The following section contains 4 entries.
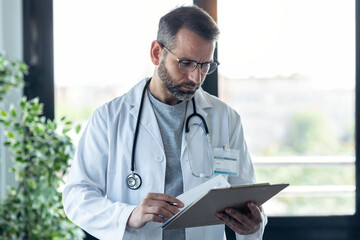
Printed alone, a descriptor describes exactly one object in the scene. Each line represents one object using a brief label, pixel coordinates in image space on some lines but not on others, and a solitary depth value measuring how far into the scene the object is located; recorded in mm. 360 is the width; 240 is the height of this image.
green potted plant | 2488
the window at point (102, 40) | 2873
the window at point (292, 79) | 2883
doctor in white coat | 1678
